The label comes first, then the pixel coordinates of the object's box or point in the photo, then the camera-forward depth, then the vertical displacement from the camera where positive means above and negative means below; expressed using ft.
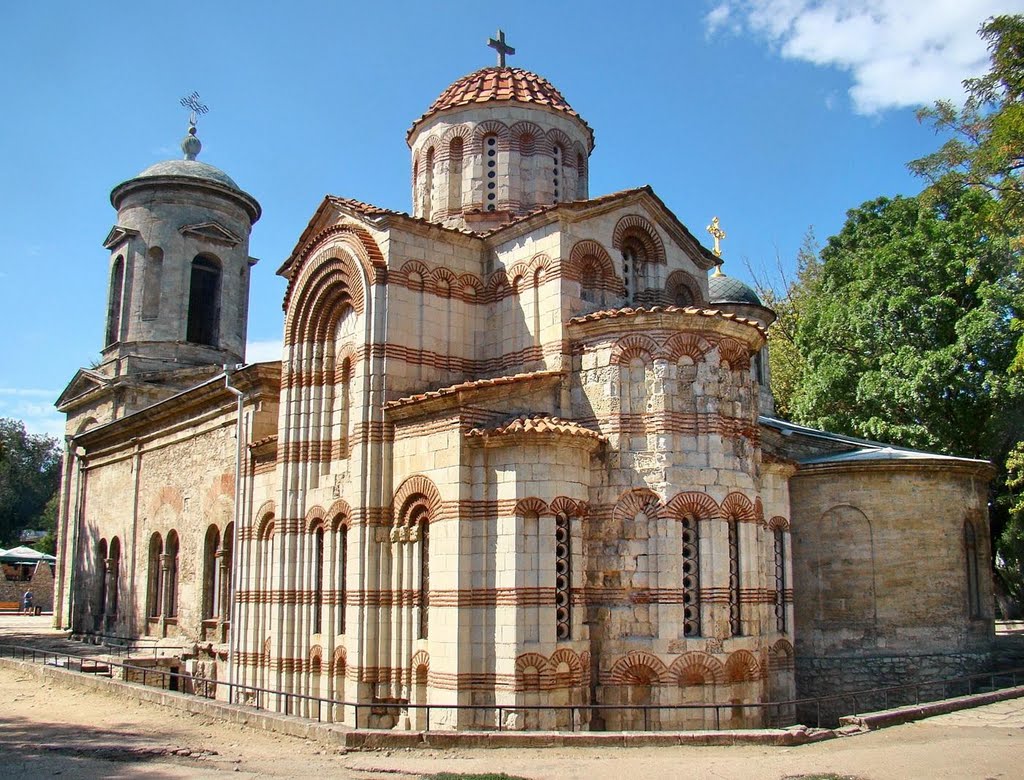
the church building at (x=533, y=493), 41.32 +2.70
